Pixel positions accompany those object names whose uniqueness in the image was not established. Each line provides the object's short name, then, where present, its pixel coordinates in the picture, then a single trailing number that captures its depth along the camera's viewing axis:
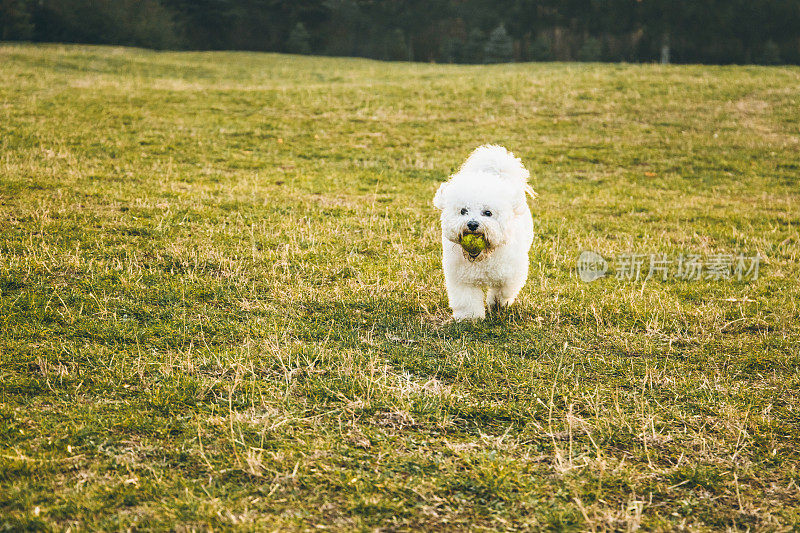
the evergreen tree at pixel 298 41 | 51.88
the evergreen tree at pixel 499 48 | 50.22
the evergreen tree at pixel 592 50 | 47.47
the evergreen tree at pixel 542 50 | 50.25
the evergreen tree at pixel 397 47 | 54.47
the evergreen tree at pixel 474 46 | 52.84
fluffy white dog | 5.82
